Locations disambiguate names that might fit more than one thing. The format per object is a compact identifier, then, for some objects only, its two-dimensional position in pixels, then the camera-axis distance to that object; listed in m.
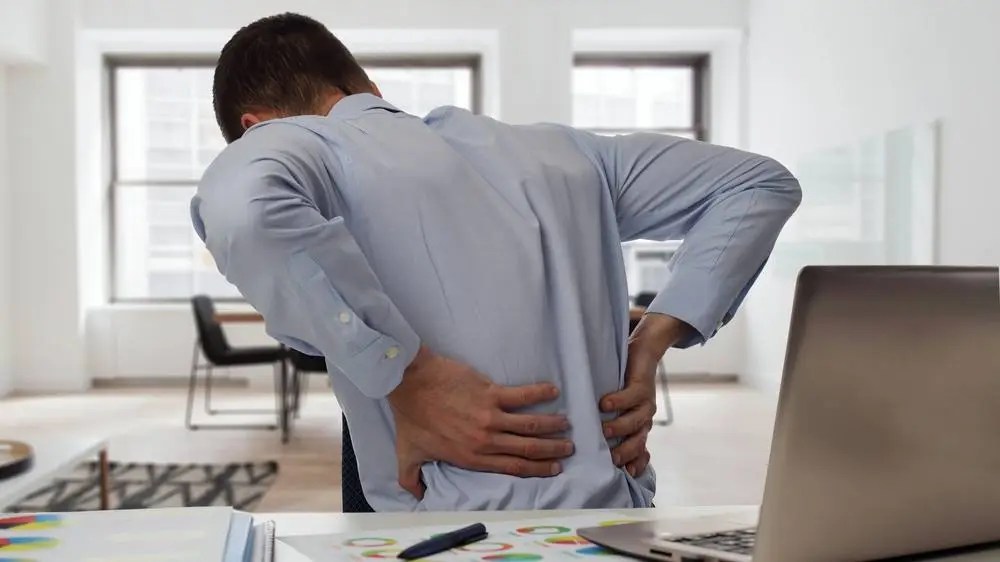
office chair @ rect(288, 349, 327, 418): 5.75
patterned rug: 4.11
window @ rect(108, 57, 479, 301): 8.51
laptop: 0.65
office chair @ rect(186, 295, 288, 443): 6.14
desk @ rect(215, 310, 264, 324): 6.16
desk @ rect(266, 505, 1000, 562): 0.97
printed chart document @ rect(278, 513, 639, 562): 0.84
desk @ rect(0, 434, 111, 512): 2.51
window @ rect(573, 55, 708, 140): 8.77
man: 1.04
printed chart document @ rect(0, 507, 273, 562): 0.83
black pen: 0.83
